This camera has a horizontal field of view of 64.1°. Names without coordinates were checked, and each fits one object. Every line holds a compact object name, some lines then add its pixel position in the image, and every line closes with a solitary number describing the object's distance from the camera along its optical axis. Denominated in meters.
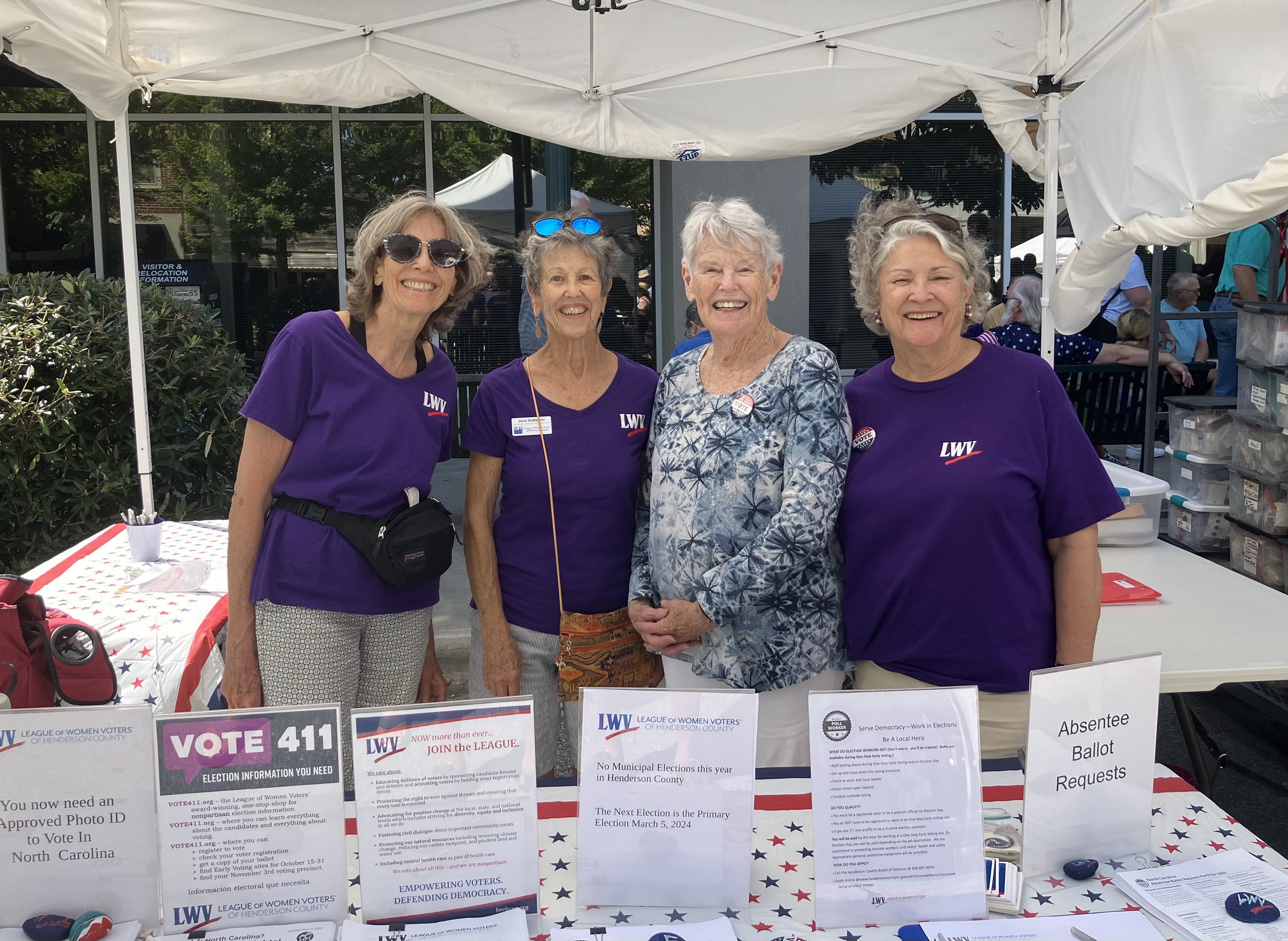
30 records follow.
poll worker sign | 1.33
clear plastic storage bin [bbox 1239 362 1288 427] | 4.37
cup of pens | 3.41
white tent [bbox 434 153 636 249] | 8.19
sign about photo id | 1.27
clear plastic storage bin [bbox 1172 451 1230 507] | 5.12
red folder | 2.86
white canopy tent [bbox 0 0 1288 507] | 3.43
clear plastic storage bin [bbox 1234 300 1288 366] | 4.39
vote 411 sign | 1.27
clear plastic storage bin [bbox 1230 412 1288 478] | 4.45
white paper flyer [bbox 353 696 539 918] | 1.29
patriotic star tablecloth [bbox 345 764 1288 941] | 1.39
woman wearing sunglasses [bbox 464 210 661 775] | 2.20
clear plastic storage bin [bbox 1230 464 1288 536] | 4.50
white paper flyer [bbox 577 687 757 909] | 1.33
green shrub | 4.74
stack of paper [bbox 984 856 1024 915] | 1.39
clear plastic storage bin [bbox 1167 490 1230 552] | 5.14
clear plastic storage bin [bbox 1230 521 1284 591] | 4.58
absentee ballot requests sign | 1.41
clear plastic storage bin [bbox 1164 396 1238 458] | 5.10
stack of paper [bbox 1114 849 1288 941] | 1.33
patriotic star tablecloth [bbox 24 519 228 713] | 2.61
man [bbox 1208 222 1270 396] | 6.57
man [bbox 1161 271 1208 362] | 8.25
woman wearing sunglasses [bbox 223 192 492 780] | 2.09
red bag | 2.11
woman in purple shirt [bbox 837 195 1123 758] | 1.90
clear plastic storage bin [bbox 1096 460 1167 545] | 3.42
